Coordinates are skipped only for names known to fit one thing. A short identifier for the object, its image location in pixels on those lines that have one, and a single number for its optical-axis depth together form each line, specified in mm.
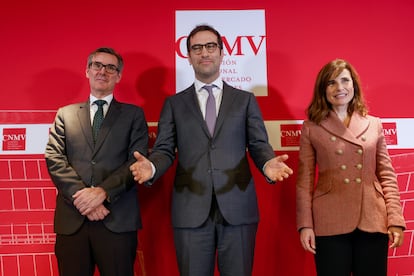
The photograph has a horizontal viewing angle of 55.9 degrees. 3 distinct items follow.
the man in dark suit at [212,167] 2076
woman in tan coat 2068
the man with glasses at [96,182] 2119
